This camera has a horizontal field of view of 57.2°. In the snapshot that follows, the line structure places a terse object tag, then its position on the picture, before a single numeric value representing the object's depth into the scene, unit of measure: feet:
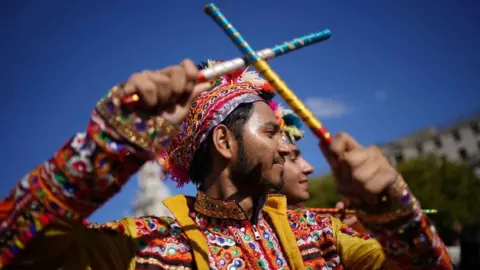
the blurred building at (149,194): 170.50
